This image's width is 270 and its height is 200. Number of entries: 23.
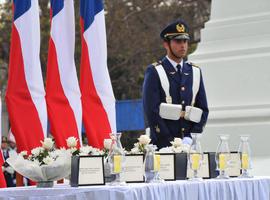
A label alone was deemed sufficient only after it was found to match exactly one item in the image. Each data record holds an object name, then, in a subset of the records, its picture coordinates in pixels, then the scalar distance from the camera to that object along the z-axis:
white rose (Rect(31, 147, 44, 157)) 11.15
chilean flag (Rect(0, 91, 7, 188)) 13.33
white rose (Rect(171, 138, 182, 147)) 12.60
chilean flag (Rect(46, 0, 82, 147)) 15.68
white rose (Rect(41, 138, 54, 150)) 11.32
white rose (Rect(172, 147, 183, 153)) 12.43
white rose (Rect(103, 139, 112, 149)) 11.79
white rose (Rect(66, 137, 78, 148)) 11.66
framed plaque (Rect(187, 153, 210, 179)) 12.39
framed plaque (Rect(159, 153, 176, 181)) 11.94
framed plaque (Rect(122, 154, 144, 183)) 11.26
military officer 14.84
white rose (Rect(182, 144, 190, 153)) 12.42
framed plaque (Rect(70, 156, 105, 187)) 10.76
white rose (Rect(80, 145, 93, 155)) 11.41
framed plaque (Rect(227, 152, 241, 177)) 12.81
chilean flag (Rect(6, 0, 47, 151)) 14.68
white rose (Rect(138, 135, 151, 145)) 11.79
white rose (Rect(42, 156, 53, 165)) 10.97
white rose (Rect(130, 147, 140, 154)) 11.73
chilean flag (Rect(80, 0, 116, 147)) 16.51
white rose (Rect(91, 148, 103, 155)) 11.57
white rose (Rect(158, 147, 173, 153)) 12.44
